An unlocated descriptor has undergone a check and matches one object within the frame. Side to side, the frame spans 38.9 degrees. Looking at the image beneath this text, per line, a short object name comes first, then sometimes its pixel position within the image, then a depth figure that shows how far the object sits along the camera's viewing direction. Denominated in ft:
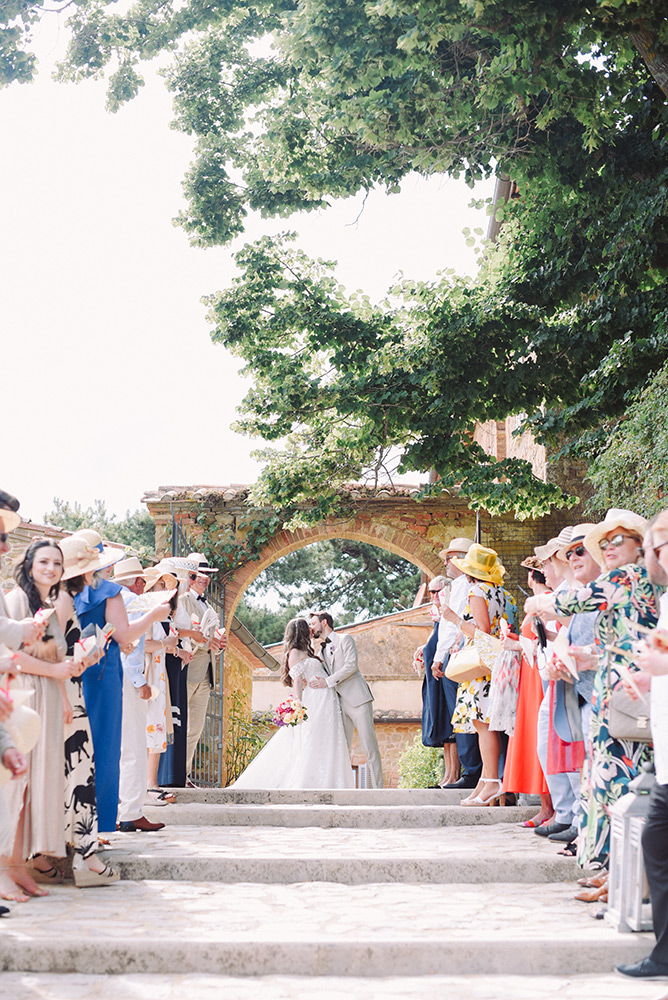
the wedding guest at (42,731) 15.40
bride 31.32
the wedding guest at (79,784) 16.30
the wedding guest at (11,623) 13.55
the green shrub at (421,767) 40.48
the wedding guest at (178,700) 26.63
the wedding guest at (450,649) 26.66
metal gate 42.60
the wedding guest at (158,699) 24.58
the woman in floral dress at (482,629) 23.89
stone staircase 12.10
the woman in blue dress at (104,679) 17.70
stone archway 48.26
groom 31.55
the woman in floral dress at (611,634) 14.25
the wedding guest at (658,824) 11.90
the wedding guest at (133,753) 21.35
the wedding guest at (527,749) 21.47
